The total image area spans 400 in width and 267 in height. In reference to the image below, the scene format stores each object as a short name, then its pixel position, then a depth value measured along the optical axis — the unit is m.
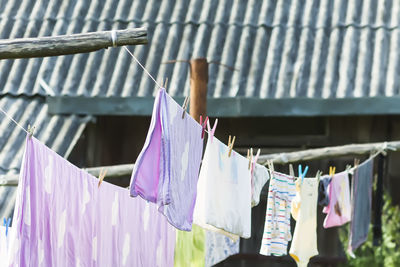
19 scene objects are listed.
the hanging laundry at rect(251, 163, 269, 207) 11.35
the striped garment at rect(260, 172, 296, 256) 11.99
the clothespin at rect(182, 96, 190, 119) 9.26
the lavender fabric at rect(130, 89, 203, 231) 8.46
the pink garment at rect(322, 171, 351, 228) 13.41
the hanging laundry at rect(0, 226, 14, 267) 10.00
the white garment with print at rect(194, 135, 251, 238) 10.08
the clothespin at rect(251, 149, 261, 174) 11.25
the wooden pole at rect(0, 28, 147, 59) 8.24
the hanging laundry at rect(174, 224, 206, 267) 11.68
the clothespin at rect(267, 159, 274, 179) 11.83
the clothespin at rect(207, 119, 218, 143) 10.12
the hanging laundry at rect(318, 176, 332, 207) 13.30
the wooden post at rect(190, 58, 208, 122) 12.49
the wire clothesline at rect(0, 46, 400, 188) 12.78
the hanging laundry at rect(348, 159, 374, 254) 13.98
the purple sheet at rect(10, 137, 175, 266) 8.61
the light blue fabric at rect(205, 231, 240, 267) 12.04
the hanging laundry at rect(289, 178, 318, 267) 12.59
